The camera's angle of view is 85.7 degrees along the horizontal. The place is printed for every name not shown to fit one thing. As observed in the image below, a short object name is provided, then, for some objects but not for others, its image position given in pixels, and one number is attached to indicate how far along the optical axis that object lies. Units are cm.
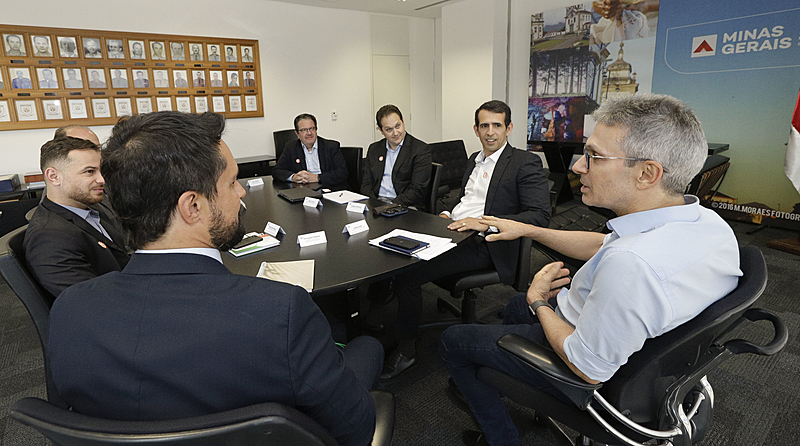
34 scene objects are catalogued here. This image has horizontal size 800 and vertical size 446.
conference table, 170
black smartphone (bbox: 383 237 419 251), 192
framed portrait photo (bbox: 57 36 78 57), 484
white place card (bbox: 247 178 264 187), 385
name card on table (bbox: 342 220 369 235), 223
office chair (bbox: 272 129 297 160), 639
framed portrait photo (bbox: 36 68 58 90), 480
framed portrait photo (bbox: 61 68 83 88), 493
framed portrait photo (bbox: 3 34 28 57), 458
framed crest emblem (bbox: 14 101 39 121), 474
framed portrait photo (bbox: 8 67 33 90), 466
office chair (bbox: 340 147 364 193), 439
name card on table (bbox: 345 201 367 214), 267
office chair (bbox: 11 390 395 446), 65
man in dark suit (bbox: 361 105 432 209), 344
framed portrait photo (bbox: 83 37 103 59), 498
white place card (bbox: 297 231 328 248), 207
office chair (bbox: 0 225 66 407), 140
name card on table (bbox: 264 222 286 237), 224
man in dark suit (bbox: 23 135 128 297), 158
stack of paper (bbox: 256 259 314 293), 162
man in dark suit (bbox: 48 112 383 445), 79
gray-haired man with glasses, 107
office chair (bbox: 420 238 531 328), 235
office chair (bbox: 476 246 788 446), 104
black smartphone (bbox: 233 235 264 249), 203
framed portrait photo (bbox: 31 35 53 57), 471
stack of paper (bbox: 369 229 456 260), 187
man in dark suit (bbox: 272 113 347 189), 426
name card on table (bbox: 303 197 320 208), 291
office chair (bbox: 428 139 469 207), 536
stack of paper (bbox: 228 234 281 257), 196
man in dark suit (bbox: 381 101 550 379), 238
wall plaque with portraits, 470
